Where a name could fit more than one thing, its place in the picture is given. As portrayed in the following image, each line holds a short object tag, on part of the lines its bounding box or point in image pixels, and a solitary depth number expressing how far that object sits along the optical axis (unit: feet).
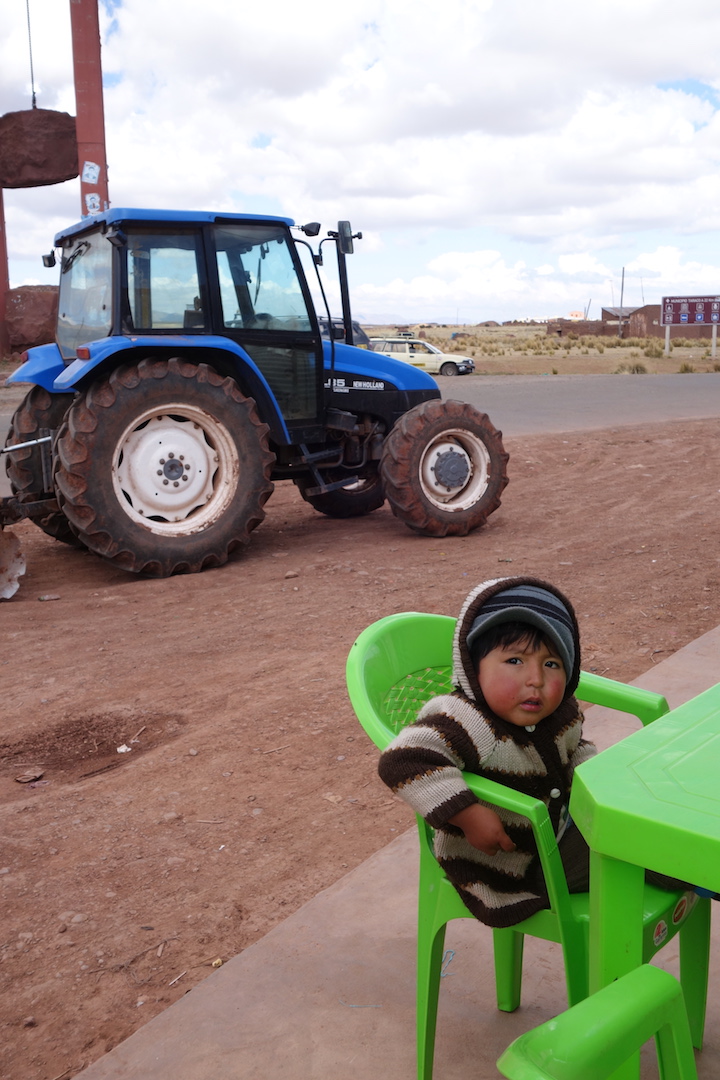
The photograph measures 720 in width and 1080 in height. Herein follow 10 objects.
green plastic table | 4.94
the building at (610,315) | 306.76
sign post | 141.38
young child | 6.45
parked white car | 110.42
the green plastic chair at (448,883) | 6.25
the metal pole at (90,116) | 67.51
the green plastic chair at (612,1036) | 4.23
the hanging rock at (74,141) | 67.72
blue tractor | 22.44
